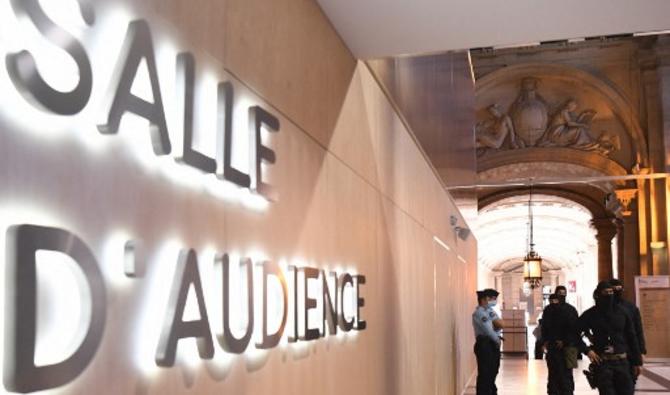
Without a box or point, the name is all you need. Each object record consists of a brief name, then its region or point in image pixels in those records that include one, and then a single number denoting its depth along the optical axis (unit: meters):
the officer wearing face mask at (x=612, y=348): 7.19
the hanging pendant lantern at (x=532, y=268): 21.17
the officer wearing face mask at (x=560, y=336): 9.59
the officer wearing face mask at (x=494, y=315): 10.29
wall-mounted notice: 17.20
